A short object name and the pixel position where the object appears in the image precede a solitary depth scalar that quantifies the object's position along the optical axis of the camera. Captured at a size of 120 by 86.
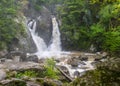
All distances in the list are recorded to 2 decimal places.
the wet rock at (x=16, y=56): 21.40
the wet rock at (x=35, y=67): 12.01
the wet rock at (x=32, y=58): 21.38
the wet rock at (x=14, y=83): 6.49
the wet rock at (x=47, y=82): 7.31
